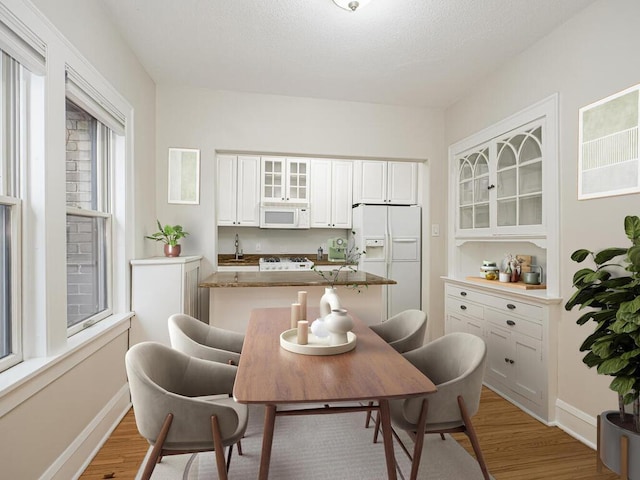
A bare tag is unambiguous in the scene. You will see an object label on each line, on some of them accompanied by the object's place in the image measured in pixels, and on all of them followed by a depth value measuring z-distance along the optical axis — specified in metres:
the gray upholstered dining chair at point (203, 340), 2.04
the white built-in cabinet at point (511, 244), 2.45
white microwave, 4.95
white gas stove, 4.84
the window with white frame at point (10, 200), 1.50
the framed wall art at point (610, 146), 1.93
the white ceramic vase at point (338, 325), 1.66
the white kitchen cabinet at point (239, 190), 4.85
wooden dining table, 1.22
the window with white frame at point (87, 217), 2.11
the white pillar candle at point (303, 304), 2.05
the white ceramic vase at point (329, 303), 1.78
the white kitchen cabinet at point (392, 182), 5.00
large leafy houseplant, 1.50
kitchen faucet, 5.20
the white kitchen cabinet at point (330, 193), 5.14
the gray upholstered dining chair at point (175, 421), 1.37
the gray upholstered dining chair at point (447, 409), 1.54
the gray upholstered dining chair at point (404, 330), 2.26
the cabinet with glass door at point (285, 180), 4.98
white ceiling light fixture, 2.06
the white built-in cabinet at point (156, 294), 2.72
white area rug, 1.86
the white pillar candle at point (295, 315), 2.03
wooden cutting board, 2.66
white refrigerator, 4.64
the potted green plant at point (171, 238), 3.09
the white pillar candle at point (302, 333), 1.71
